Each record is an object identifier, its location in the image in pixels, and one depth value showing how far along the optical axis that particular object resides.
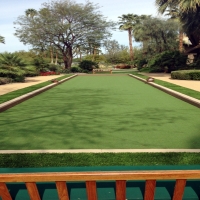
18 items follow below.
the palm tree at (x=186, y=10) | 24.17
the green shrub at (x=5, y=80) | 18.44
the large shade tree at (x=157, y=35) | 35.47
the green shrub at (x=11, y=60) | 20.97
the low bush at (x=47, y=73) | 32.47
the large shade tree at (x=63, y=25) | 37.44
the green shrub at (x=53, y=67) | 36.79
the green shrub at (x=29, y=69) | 21.57
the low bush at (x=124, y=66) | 60.88
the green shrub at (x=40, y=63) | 32.25
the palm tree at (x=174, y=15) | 36.24
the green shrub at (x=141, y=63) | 40.71
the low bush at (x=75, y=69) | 40.88
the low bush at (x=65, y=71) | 38.62
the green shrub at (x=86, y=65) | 42.81
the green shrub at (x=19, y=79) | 20.89
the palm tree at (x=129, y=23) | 61.90
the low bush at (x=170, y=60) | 30.30
